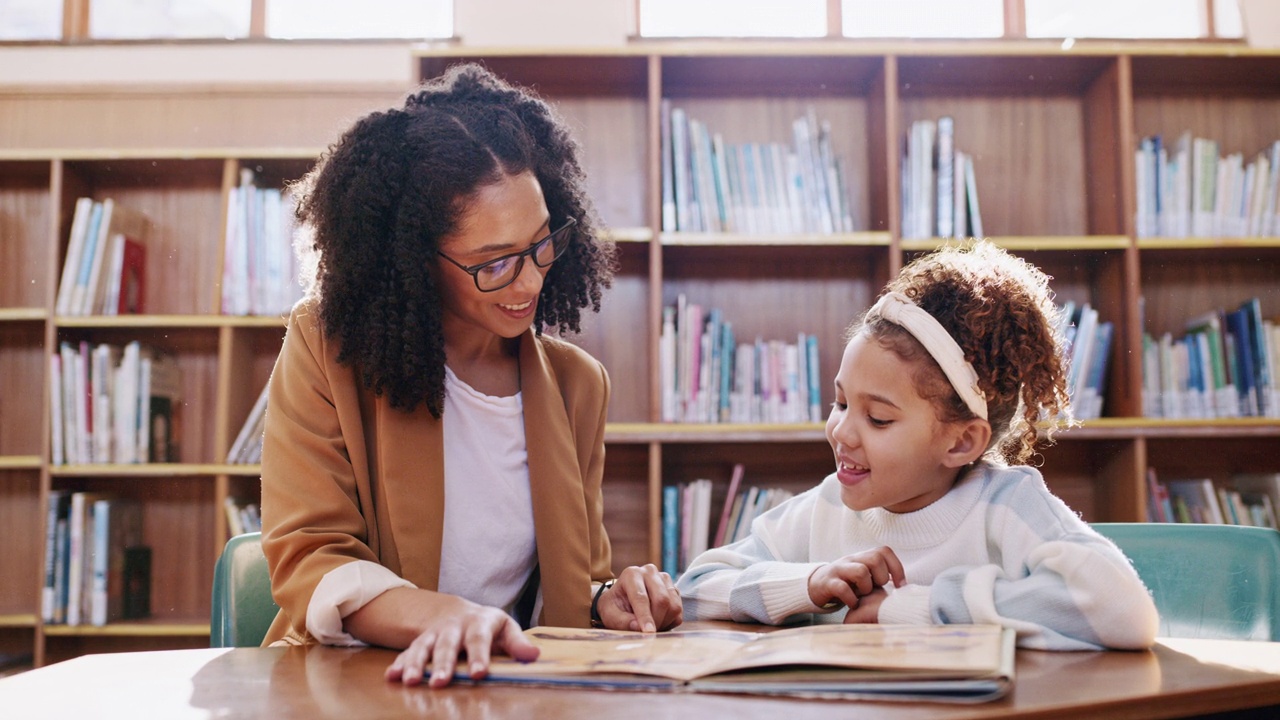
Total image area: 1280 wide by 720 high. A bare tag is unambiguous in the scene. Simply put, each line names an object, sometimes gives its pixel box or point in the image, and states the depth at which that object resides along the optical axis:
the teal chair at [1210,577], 1.24
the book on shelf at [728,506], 2.84
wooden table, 0.67
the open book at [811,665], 0.69
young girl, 1.08
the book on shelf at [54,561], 2.83
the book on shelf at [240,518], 2.87
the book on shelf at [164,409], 2.94
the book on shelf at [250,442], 2.90
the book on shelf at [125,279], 2.98
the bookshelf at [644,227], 2.88
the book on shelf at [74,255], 2.90
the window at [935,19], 3.24
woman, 1.18
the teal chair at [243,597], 1.35
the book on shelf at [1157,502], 2.84
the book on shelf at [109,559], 2.86
